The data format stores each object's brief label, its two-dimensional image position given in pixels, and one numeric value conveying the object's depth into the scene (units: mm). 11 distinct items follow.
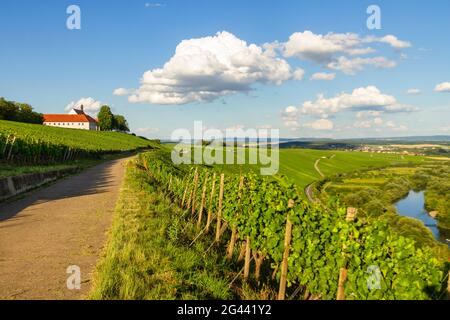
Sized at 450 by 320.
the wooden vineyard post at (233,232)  13680
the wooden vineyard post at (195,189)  20188
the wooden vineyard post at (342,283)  7477
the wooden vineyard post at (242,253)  13719
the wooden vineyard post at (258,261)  12273
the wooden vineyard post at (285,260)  9156
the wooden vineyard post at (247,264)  11345
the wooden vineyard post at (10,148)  30102
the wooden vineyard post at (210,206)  16812
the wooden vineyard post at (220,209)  15165
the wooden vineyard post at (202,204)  17550
